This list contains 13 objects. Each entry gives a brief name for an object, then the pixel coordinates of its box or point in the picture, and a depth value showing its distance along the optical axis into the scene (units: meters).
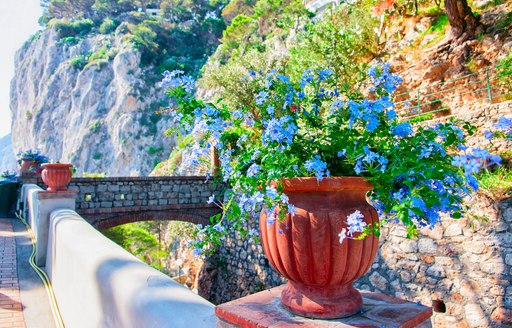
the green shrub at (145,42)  39.91
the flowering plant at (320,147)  1.21
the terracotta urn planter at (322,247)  1.17
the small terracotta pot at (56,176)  5.22
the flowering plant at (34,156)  10.03
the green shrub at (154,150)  35.78
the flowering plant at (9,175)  10.97
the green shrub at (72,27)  49.03
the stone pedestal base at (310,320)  1.12
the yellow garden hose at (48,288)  3.10
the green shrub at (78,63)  44.09
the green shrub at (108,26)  46.97
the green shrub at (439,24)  12.37
